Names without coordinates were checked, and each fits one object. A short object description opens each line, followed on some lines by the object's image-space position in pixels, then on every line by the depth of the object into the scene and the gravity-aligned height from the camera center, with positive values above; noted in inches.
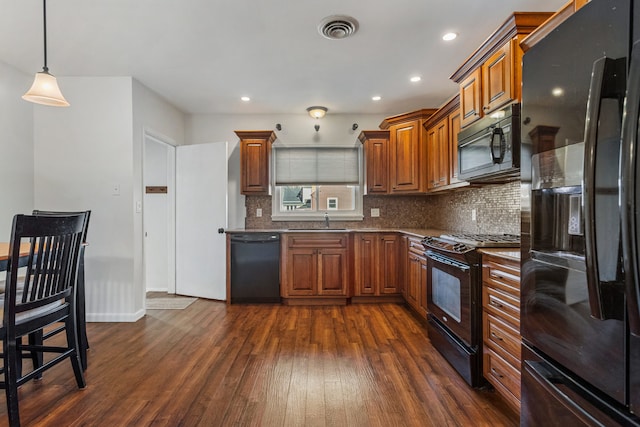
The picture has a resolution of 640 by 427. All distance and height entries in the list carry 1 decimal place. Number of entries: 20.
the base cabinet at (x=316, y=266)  150.6 -24.9
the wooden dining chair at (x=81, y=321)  85.4 -30.0
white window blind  177.3 +27.4
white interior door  159.6 -2.3
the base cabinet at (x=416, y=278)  121.1 -26.4
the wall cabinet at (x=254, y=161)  161.9 +27.5
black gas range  79.4 -23.4
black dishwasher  153.1 -26.1
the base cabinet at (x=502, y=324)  64.6 -24.7
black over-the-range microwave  77.6 +18.0
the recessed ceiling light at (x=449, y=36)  98.0 +55.5
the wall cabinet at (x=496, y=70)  76.4 +39.6
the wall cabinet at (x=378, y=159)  162.4 +27.9
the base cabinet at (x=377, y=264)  150.8 -24.1
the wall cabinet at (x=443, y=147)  119.0 +27.3
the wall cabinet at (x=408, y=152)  149.9 +29.9
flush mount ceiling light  164.2 +53.6
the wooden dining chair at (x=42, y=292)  63.0 -17.5
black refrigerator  28.8 -0.9
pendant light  82.0 +33.0
